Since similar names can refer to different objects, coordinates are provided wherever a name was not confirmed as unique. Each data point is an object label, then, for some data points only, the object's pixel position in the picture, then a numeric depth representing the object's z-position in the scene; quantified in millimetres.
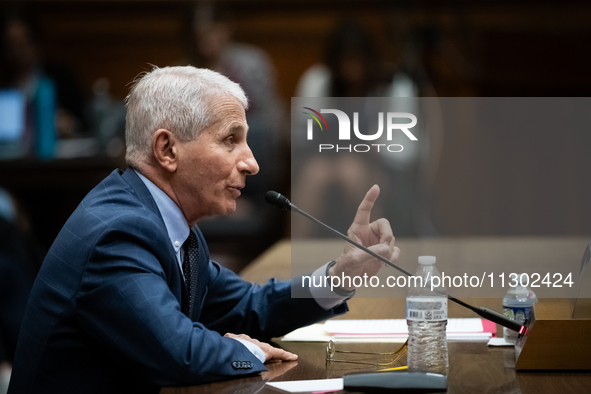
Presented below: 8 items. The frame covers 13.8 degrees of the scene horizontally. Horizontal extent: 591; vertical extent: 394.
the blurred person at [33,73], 9018
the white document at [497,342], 3584
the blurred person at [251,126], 7438
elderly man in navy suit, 3400
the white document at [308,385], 3366
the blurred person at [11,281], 4519
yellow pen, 3431
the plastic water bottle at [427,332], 3449
